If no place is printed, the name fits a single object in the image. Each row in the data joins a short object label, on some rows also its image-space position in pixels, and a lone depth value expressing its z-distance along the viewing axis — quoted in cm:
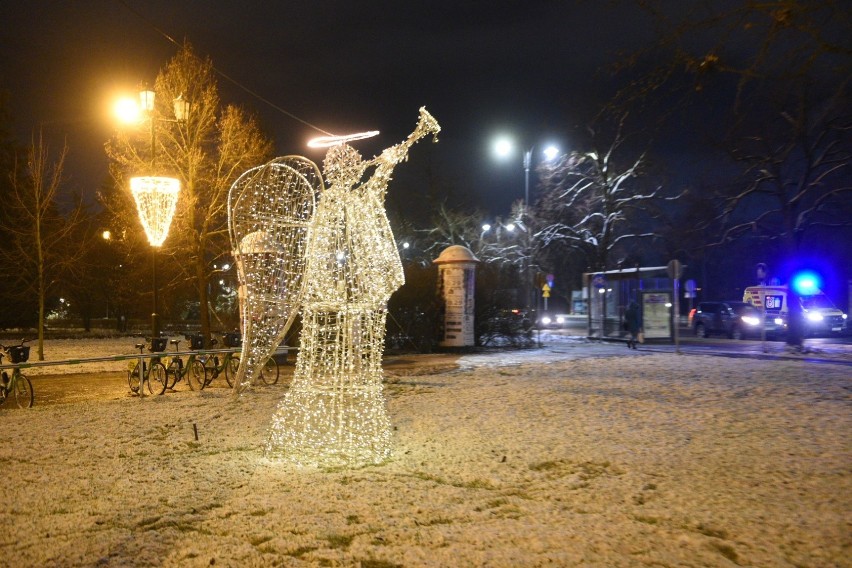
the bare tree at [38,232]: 1925
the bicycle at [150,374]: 1276
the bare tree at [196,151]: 1769
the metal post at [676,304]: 2041
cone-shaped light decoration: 1229
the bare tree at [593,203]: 2789
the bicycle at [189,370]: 1320
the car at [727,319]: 2656
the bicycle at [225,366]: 1383
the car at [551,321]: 4178
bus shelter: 2356
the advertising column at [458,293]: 2058
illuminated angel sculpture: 662
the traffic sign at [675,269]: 1952
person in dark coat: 2227
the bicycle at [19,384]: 1099
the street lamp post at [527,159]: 2373
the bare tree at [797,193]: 1809
